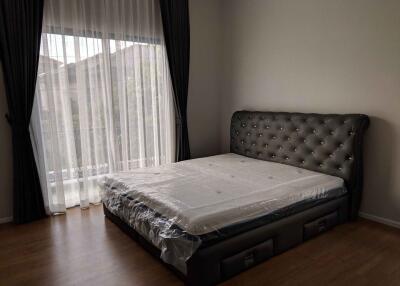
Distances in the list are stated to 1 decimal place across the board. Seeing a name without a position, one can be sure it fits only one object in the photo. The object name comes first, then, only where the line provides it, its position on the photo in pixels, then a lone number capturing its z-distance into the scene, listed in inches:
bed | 75.5
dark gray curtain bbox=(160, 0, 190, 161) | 144.3
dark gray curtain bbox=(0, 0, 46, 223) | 107.7
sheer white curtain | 119.5
